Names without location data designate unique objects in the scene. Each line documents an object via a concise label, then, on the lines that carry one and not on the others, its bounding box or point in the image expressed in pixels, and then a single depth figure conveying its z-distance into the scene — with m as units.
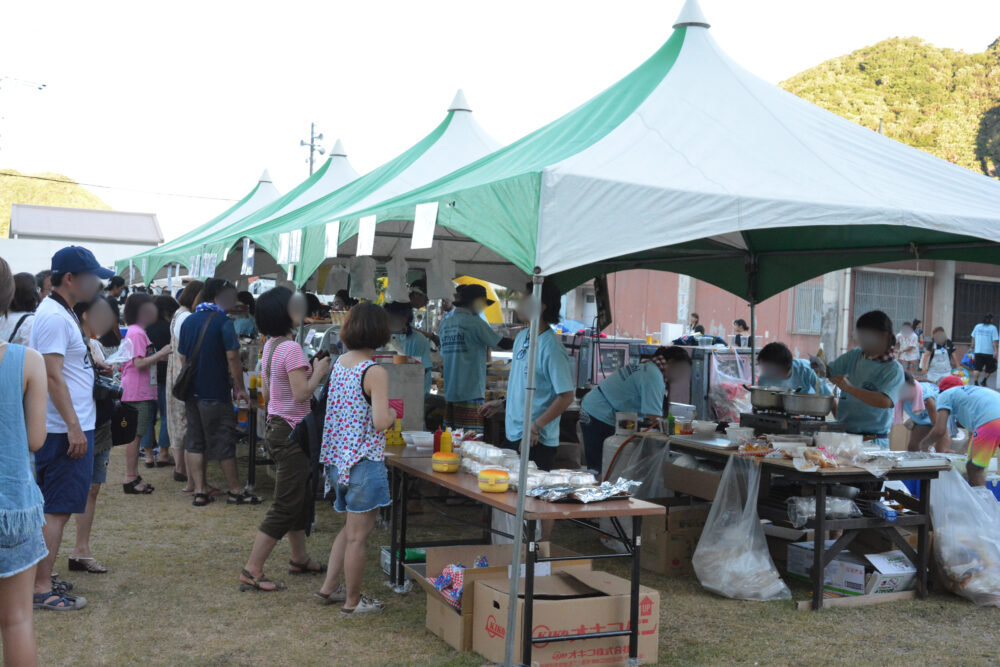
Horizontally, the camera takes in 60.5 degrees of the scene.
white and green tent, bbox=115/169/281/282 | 12.67
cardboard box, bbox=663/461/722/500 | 5.73
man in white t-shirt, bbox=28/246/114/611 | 4.27
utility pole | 41.16
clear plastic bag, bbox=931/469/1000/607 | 5.21
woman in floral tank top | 4.39
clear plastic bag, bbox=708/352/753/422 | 11.36
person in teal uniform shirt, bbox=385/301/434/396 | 8.20
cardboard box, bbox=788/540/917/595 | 5.24
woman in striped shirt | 4.90
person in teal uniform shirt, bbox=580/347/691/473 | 6.74
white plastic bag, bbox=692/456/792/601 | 5.14
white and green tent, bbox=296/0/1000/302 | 3.98
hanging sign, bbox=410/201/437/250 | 4.49
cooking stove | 6.01
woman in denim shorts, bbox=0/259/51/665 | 2.70
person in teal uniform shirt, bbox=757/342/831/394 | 6.58
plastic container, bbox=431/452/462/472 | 4.70
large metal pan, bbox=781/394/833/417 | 5.87
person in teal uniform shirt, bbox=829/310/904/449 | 6.29
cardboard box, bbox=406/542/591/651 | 4.20
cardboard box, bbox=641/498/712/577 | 5.67
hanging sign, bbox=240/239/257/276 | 7.66
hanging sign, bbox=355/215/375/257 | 5.24
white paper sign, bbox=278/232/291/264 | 6.71
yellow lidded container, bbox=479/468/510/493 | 4.17
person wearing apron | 19.12
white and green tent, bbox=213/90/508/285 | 6.35
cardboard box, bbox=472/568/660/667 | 3.87
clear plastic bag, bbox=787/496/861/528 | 5.19
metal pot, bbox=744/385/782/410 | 6.14
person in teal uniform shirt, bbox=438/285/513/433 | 7.65
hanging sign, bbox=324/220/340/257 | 5.75
